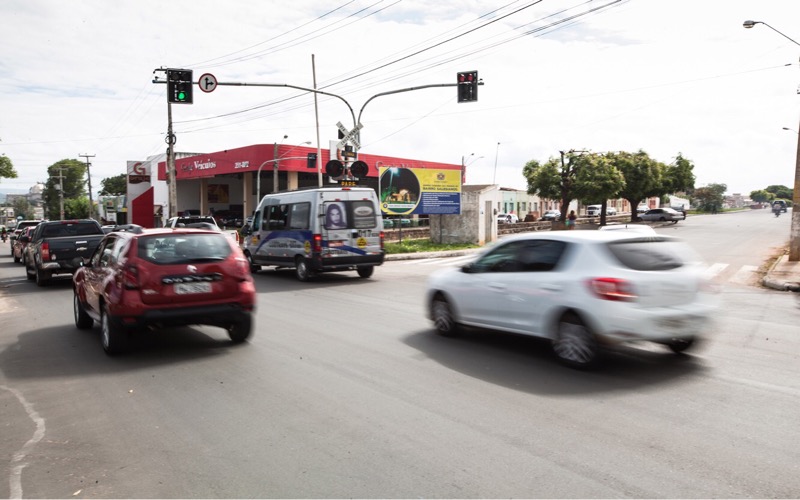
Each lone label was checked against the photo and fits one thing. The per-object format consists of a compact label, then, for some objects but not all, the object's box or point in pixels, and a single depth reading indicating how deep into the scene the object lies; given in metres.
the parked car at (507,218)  57.77
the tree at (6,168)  39.59
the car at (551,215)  65.47
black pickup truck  15.70
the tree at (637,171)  56.53
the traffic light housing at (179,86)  19.42
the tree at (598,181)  49.00
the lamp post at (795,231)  18.19
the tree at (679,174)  63.16
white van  15.44
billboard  26.27
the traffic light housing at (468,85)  20.64
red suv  7.30
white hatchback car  6.30
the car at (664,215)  55.91
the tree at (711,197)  108.47
